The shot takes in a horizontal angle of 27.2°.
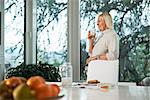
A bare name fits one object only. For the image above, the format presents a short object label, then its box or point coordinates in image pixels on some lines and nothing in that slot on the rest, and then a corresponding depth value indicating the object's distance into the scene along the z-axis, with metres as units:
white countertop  1.81
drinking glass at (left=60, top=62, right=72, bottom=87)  2.60
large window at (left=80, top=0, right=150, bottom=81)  4.63
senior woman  3.73
